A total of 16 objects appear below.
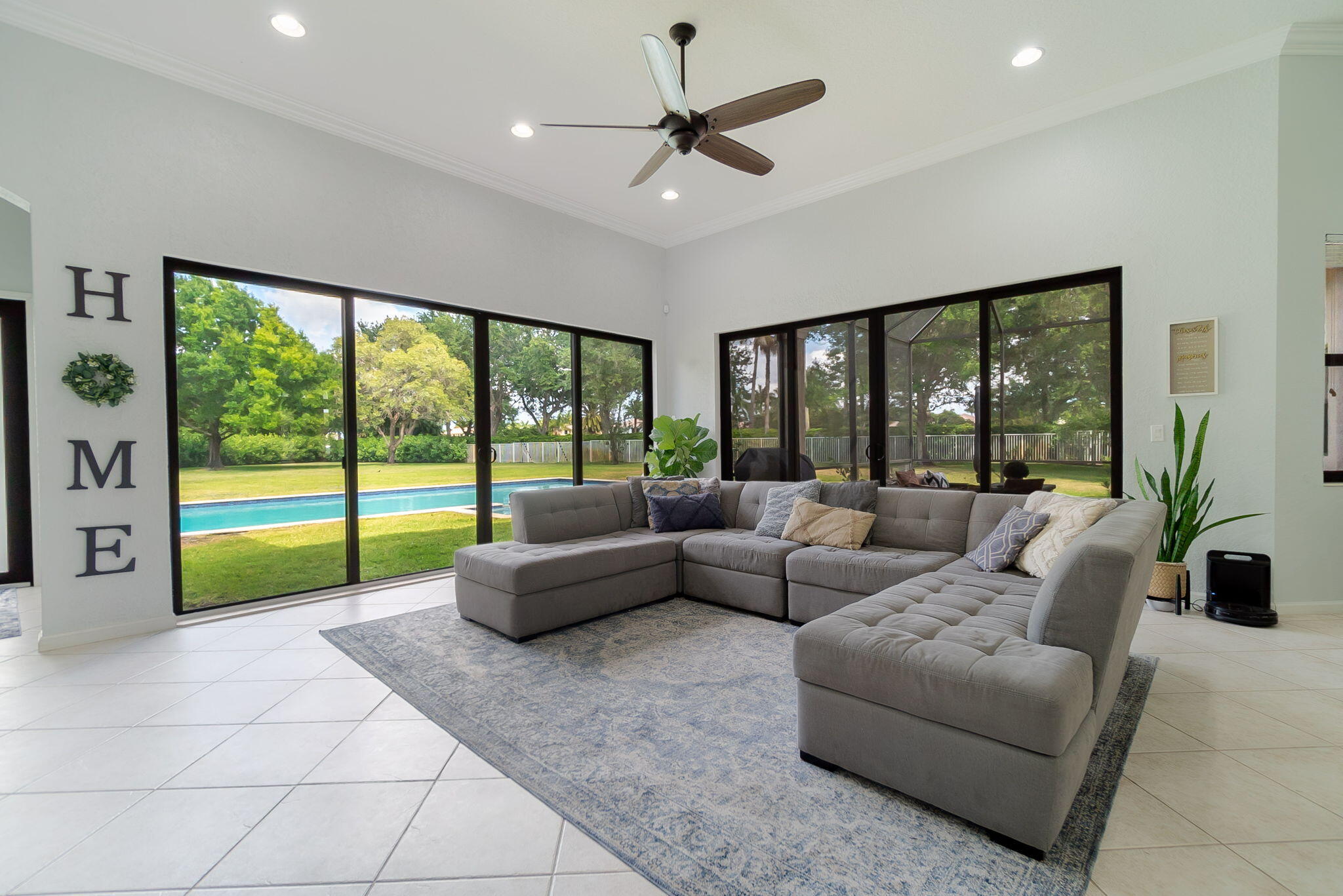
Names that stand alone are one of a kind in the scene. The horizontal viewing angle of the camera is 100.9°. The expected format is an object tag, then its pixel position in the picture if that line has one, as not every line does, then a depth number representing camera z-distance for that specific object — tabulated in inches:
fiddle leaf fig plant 224.1
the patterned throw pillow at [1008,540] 112.8
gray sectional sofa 57.7
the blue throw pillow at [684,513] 168.9
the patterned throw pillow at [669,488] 176.7
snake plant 134.0
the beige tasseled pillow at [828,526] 139.3
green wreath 120.0
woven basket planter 136.2
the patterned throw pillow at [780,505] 155.1
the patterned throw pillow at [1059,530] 106.4
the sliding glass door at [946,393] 158.2
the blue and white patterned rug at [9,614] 132.0
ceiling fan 102.1
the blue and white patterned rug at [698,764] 56.6
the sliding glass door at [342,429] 143.3
